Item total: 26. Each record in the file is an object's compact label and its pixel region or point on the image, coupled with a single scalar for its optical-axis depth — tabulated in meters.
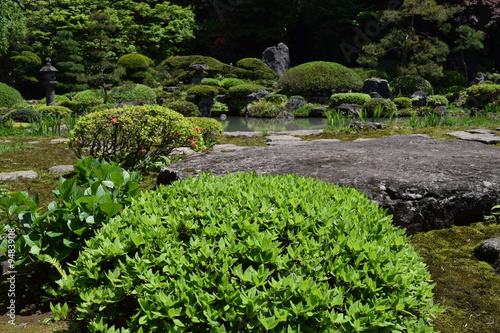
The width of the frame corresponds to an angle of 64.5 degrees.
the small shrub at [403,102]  16.83
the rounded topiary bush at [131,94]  17.16
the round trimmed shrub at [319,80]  19.61
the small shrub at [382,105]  13.88
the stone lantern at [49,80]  16.16
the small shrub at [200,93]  16.50
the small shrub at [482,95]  14.29
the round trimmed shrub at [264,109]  16.28
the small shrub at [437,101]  17.27
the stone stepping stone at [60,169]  5.21
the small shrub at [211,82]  20.02
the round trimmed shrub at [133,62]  21.03
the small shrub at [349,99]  16.70
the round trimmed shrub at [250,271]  1.21
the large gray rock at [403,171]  2.92
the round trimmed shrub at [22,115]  12.15
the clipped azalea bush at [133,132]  4.88
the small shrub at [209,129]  6.68
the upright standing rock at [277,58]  24.92
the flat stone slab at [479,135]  5.70
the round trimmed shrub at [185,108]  12.35
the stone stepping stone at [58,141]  7.39
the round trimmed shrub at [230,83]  19.97
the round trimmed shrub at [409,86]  19.55
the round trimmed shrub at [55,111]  13.13
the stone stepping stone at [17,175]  4.74
